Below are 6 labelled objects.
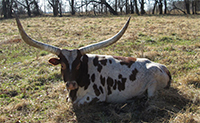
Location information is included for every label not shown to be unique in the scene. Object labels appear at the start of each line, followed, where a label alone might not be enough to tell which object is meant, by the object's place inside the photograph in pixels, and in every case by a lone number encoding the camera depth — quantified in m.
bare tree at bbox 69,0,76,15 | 34.04
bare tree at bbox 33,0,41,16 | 34.36
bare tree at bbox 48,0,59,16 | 33.19
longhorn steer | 4.10
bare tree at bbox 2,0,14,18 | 28.83
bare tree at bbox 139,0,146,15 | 35.31
